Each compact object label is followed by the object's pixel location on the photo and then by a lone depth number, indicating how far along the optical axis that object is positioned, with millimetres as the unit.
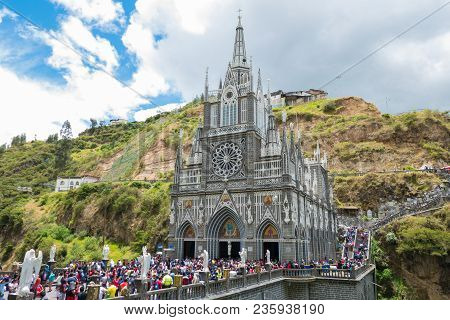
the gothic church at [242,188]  35406
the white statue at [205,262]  18078
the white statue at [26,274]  12812
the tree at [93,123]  162250
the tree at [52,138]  157575
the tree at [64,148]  120150
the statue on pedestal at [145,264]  14491
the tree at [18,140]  164075
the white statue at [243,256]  24617
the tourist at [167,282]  16219
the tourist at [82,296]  14859
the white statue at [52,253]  27228
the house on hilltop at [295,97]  133750
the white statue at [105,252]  28075
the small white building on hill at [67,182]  97188
